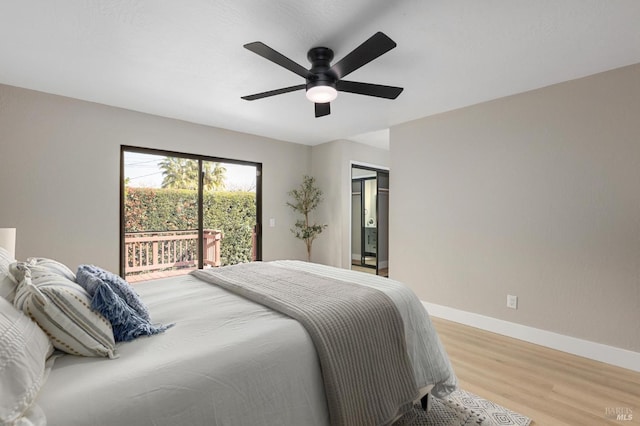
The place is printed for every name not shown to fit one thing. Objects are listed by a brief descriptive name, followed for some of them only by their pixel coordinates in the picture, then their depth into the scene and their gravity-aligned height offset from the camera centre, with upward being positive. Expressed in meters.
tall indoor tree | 5.05 +0.11
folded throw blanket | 1.35 -0.65
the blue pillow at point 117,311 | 1.23 -0.42
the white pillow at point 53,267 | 1.42 -0.27
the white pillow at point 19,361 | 0.77 -0.44
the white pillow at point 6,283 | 1.14 -0.29
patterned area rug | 1.82 -1.27
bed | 0.90 -0.56
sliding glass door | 3.62 +0.00
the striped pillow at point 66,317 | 1.06 -0.39
